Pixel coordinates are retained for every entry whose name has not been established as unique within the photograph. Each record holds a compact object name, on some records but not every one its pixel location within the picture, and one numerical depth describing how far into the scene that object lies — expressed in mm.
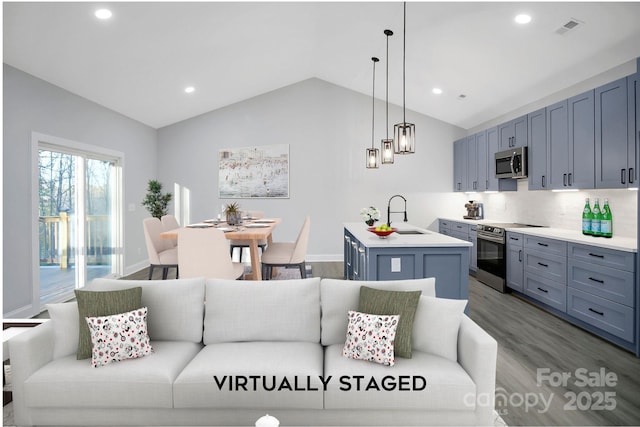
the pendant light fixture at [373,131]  4996
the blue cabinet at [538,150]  4332
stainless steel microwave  4691
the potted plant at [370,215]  4236
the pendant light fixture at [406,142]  3137
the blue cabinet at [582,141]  3572
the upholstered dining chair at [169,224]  5180
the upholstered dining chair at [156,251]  4309
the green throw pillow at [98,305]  1959
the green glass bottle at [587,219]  3755
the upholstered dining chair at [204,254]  3408
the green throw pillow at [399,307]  1949
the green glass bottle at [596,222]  3646
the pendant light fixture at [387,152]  4043
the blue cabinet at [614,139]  3146
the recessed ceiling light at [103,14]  3289
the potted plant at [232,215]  4668
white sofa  1743
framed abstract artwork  7066
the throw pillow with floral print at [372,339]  1879
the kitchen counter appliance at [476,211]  6301
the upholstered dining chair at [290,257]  4355
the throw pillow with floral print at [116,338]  1896
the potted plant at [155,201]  6291
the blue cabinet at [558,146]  3943
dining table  3783
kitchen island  3275
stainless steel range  4641
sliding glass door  4281
